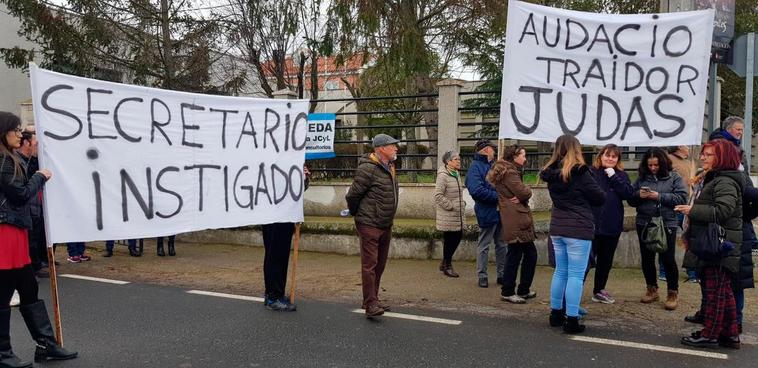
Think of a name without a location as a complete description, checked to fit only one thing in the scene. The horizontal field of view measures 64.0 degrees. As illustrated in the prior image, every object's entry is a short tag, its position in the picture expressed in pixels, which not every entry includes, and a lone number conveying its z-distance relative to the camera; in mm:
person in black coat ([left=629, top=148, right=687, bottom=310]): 5975
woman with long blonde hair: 5008
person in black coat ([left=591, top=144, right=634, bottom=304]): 5691
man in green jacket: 5727
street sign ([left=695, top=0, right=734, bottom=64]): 7465
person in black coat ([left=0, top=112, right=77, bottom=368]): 3975
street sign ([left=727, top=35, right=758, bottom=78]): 7199
